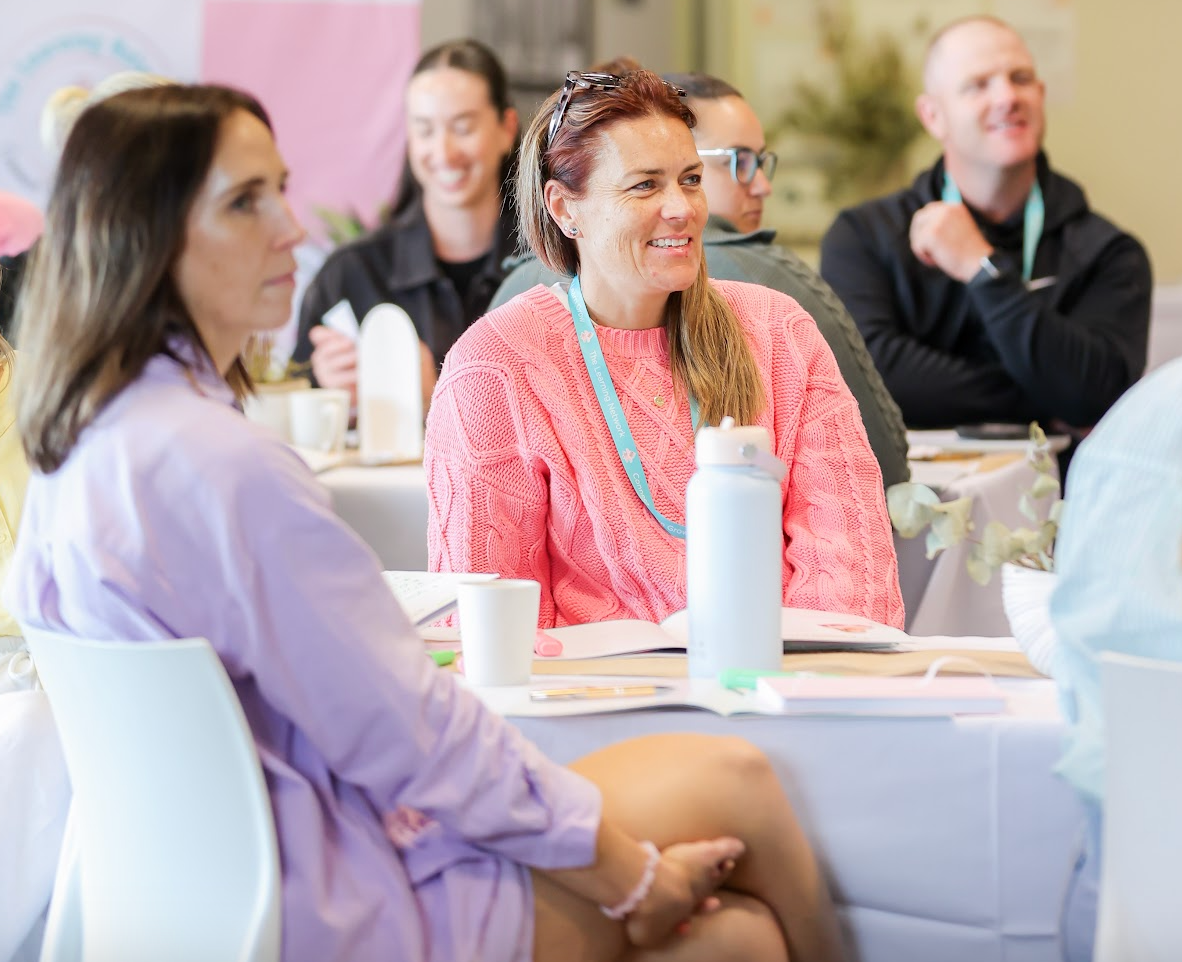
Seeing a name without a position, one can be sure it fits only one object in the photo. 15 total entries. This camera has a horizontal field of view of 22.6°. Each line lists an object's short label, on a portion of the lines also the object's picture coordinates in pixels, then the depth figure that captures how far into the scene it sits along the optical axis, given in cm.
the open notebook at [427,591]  305
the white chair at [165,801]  260
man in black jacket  547
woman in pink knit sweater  346
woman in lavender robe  262
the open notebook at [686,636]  306
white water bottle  291
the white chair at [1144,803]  256
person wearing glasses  407
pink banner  707
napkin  491
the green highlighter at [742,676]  289
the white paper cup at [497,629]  292
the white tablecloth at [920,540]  426
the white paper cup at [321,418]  501
